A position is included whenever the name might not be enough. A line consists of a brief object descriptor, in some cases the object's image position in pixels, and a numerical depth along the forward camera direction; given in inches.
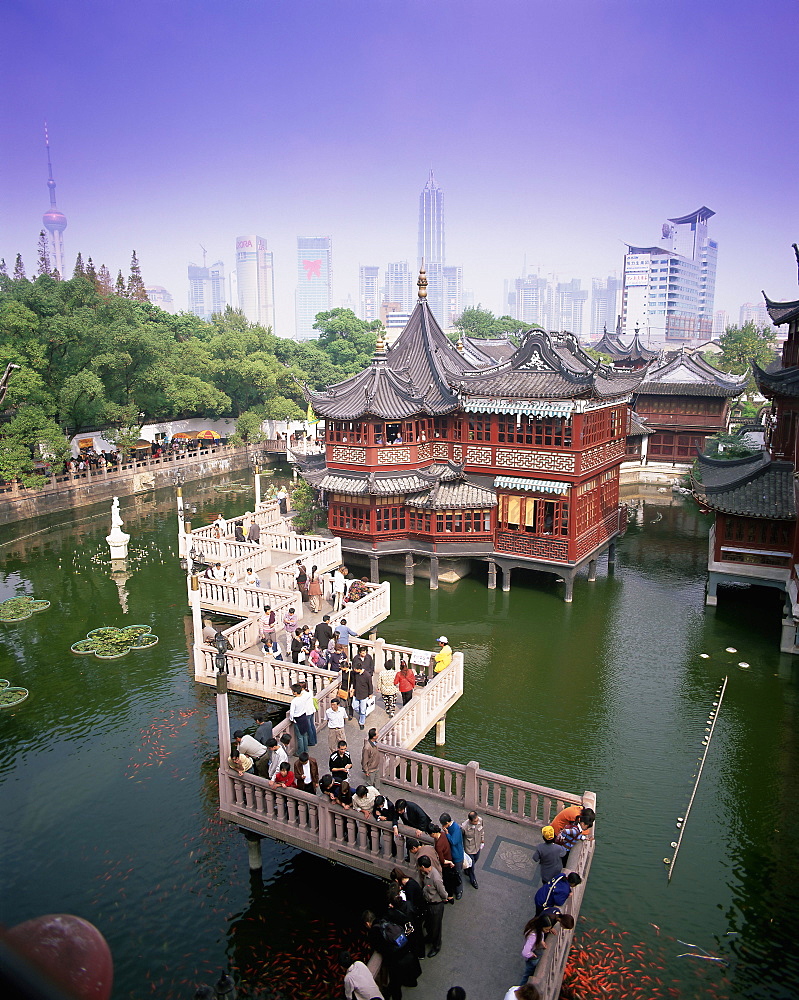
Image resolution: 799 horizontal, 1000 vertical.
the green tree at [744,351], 2984.7
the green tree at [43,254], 3757.4
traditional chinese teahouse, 1178.0
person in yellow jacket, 749.3
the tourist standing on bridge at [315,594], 981.2
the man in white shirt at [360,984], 398.9
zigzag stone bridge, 438.6
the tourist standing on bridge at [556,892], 445.4
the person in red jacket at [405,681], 730.8
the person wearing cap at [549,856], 466.9
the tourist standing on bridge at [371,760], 585.9
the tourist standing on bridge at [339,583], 1013.8
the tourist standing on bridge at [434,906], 442.6
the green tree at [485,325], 5088.6
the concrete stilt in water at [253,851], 591.5
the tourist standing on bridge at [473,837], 506.3
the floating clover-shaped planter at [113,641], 1011.3
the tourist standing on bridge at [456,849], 476.7
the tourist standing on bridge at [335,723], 652.1
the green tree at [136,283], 3865.7
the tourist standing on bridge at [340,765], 573.9
